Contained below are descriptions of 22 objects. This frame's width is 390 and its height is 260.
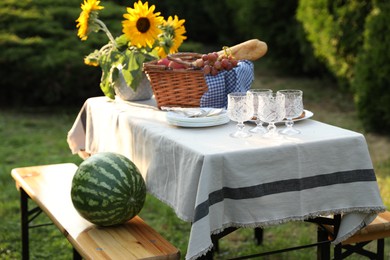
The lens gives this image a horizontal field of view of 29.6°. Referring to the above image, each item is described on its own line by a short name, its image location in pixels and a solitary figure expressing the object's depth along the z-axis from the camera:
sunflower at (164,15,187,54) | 3.86
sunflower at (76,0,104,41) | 3.75
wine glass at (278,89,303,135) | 3.08
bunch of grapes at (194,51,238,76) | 3.43
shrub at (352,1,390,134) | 6.62
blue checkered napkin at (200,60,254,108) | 3.46
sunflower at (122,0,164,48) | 3.59
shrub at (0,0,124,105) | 8.22
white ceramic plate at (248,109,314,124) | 3.25
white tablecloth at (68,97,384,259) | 2.83
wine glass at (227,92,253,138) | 3.05
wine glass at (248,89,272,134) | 3.11
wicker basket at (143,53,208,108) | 3.46
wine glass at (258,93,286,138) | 3.04
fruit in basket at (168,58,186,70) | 3.50
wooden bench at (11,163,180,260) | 2.97
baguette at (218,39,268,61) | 3.74
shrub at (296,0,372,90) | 7.75
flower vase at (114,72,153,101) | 3.84
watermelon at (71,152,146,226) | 3.11
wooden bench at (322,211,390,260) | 3.31
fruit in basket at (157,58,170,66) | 3.61
